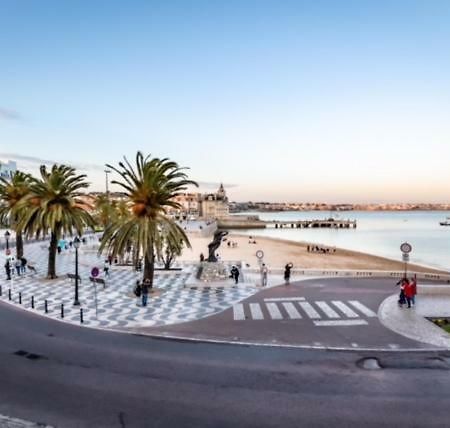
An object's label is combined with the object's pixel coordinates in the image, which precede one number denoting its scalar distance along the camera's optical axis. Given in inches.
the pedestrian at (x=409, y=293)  814.3
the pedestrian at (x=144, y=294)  844.0
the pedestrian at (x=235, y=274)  1096.2
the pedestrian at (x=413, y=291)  820.6
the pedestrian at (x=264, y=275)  1080.2
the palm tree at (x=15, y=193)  1477.0
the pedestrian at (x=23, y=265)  1279.5
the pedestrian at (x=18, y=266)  1248.2
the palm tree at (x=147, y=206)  979.1
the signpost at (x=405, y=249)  873.4
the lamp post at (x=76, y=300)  850.9
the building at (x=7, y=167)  4904.0
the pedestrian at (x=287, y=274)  1129.2
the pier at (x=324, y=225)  7205.7
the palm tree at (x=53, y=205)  1149.7
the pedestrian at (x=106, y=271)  1211.2
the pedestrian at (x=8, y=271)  1107.9
